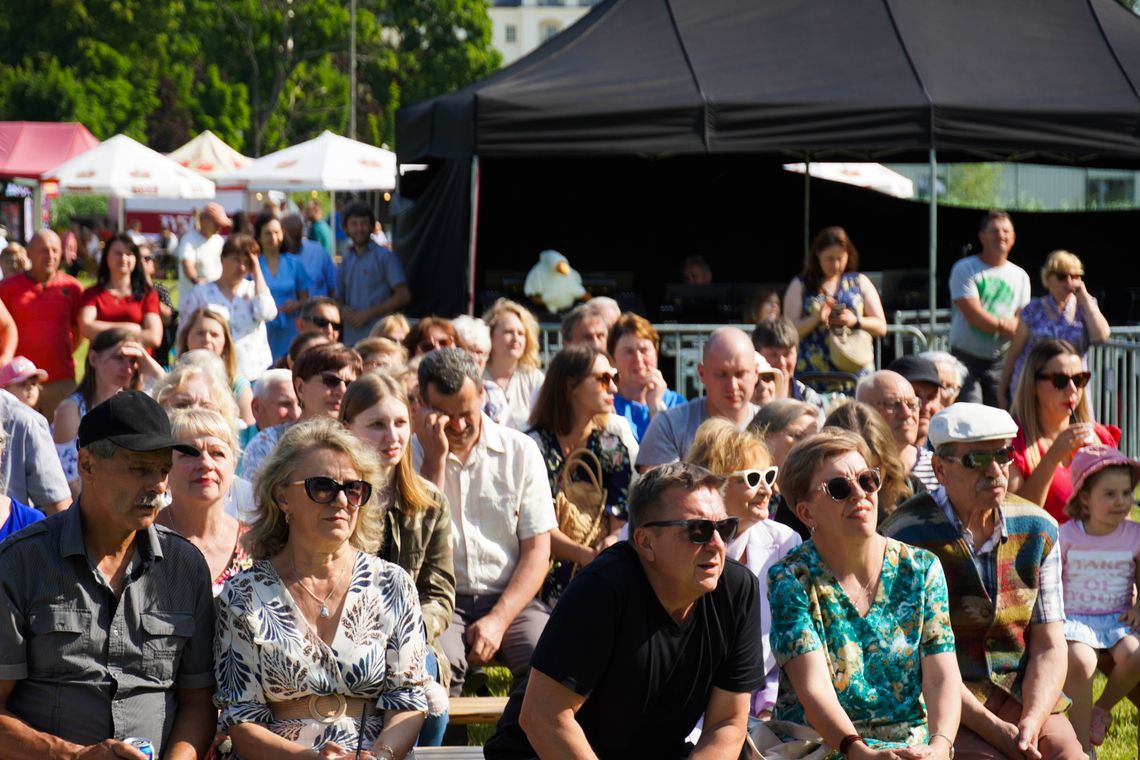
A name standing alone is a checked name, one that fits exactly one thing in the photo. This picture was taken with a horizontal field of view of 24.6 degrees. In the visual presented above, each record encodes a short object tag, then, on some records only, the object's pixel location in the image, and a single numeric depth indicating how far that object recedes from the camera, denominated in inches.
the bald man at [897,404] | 420.1
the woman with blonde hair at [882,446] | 362.9
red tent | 2414.2
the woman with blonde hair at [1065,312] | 671.0
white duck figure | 822.8
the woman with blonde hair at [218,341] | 516.7
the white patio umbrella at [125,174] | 1594.0
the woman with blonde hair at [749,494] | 333.1
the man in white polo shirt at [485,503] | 381.6
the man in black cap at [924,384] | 463.6
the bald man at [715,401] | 438.6
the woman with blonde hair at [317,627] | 267.8
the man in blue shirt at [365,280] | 809.6
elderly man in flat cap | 309.7
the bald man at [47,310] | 673.7
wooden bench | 334.7
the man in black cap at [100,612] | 255.3
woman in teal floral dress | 277.0
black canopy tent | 702.6
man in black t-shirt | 251.6
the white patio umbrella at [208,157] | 1907.1
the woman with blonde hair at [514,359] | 556.1
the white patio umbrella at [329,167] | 1496.0
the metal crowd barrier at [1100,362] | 720.6
